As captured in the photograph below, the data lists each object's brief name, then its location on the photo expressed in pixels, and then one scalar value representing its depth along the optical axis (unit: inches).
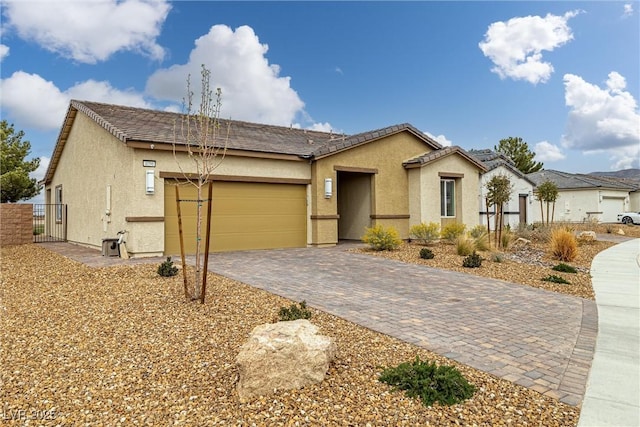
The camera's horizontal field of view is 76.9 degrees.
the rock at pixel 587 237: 669.5
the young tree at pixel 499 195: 567.8
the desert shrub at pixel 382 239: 513.0
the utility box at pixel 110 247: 451.8
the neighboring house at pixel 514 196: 857.5
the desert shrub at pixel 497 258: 442.0
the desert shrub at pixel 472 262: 403.2
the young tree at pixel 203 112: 243.0
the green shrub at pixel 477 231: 615.6
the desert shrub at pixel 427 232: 587.8
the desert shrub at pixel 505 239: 564.4
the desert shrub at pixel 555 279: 339.4
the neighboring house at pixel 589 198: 1237.7
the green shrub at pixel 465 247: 488.1
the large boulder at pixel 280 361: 137.3
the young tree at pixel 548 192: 780.0
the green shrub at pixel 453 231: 587.2
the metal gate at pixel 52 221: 729.0
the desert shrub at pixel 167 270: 316.5
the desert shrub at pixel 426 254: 451.5
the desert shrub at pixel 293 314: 203.0
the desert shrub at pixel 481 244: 522.3
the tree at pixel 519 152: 1569.9
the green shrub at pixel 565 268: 400.8
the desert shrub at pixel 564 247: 476.1
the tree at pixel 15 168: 989.9
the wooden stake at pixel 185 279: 244.7
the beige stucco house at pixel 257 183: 454.3
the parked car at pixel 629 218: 1190.3
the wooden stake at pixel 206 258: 231.3
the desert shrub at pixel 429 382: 132.0
